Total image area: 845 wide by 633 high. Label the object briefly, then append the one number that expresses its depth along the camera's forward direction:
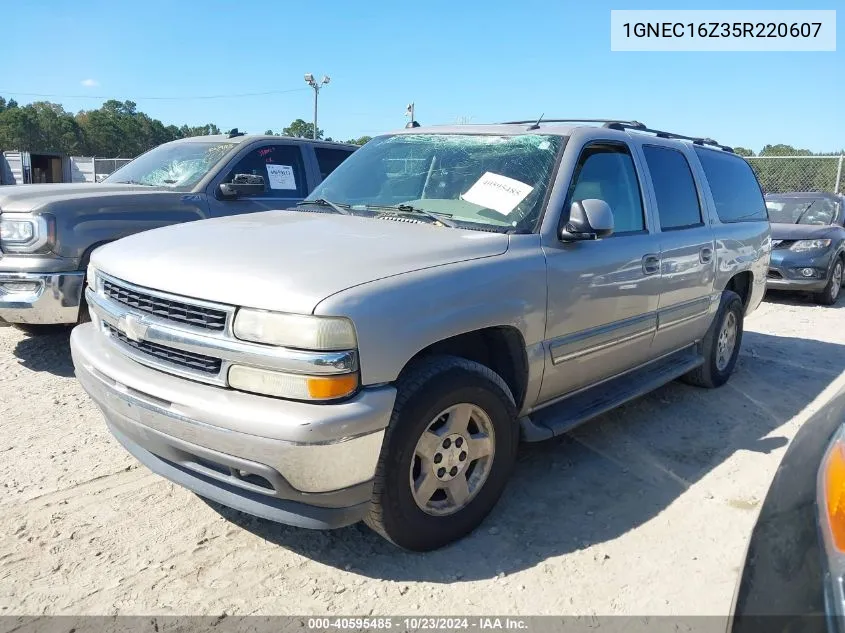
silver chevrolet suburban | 2.31
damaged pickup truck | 4.58
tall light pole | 35.41
